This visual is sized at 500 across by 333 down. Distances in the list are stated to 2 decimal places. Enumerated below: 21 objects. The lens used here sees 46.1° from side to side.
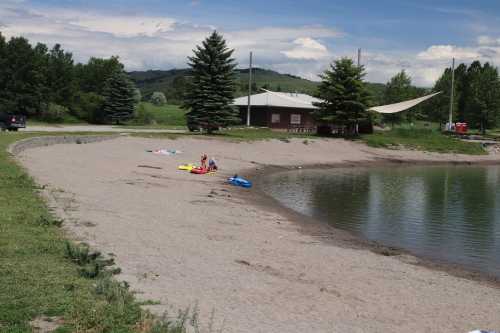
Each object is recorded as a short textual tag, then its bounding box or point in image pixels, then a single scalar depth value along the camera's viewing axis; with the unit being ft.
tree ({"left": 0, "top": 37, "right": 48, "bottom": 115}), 195.72
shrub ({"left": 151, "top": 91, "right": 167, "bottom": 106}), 333.91
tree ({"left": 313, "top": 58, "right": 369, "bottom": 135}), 180.14
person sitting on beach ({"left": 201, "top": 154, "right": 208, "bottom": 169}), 97.80
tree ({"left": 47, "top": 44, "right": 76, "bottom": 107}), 213.05
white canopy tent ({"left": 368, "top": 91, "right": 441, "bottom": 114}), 199.21
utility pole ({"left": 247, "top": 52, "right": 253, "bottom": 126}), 190.81
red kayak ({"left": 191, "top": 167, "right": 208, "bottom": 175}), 93.20
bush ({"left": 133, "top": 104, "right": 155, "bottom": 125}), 224.33
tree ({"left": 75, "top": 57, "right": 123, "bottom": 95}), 247.70
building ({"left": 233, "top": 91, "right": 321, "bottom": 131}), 205.67
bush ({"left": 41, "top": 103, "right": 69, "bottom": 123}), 202.29
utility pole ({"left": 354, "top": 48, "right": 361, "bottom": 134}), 184.94
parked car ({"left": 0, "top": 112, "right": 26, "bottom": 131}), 135.54
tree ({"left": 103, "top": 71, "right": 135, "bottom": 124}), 215.51
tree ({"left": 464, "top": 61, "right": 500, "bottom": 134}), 238.89
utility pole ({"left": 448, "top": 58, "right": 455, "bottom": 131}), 215.16
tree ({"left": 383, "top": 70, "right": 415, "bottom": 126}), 271.28
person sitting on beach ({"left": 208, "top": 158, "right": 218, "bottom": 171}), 98.58
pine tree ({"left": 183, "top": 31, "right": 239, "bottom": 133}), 147.64
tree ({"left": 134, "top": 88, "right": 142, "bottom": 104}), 222.97
